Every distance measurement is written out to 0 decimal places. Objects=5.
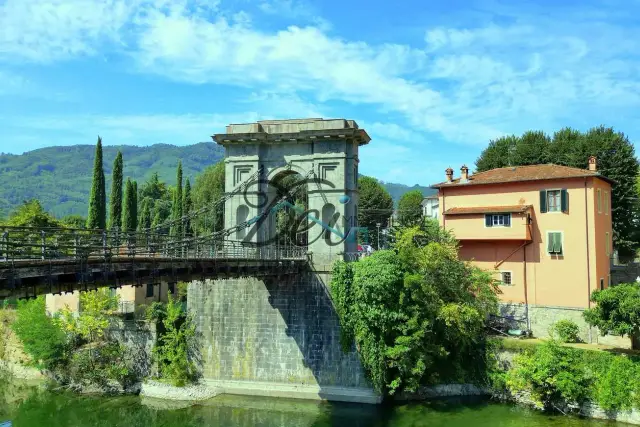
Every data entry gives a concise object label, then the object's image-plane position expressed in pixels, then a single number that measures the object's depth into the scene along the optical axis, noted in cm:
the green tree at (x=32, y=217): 3002
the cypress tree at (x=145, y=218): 4389
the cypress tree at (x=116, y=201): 3622
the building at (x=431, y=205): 5959
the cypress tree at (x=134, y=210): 3882
